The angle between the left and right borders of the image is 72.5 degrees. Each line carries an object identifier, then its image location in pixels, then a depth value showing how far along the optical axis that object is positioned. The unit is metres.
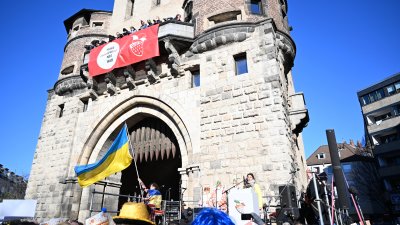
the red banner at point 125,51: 11.86
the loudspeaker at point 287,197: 5.94
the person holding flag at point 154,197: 7.97
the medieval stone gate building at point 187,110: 9.11
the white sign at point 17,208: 9.16
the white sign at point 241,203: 4.88
